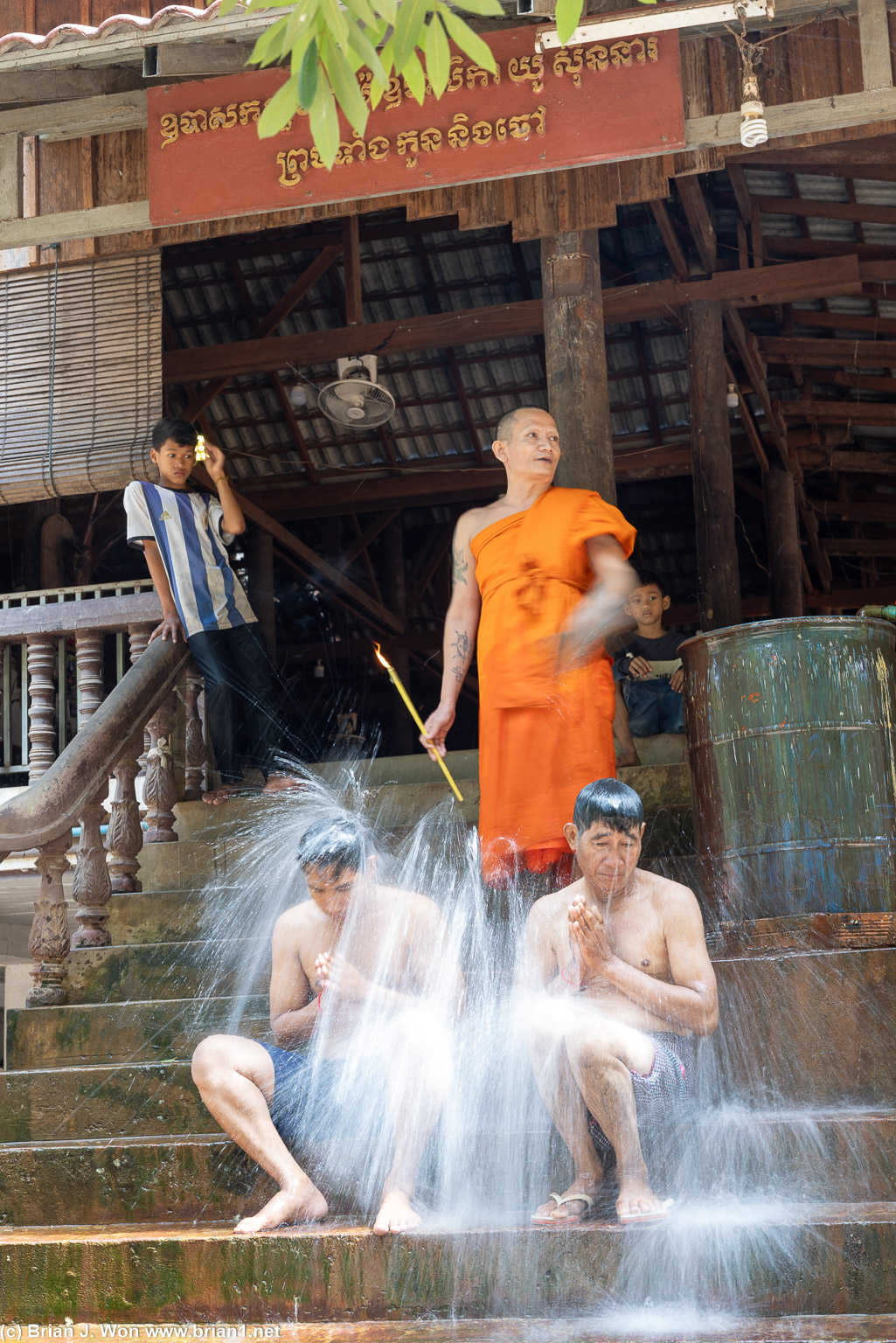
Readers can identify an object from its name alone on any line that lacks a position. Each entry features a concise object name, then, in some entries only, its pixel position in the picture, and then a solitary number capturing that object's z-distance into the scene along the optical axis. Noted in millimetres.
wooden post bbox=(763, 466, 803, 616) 11352
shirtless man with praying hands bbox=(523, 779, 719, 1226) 3354
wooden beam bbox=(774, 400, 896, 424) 11609
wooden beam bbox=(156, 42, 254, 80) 5688
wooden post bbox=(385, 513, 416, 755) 13367
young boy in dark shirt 6551
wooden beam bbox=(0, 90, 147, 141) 6074
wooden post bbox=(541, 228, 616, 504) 5941
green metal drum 4523
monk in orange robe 4816
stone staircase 3088
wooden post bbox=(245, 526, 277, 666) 11414
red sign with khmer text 5453
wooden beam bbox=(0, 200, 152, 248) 6035
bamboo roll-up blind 6223
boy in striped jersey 6082
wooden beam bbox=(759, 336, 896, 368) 10914
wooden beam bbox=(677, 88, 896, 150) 5277
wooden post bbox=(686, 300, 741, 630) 9273
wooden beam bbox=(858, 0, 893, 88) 5254
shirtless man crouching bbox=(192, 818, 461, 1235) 3553
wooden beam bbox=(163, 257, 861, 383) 9141
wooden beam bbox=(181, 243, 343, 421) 9430
